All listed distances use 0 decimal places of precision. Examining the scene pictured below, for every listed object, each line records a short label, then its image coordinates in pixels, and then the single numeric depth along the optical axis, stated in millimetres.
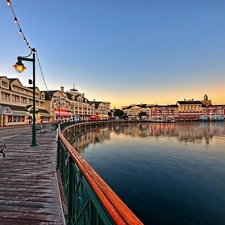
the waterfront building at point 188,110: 138500
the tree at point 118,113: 128000
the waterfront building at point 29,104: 34656
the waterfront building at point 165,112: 138500
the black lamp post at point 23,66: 9648
